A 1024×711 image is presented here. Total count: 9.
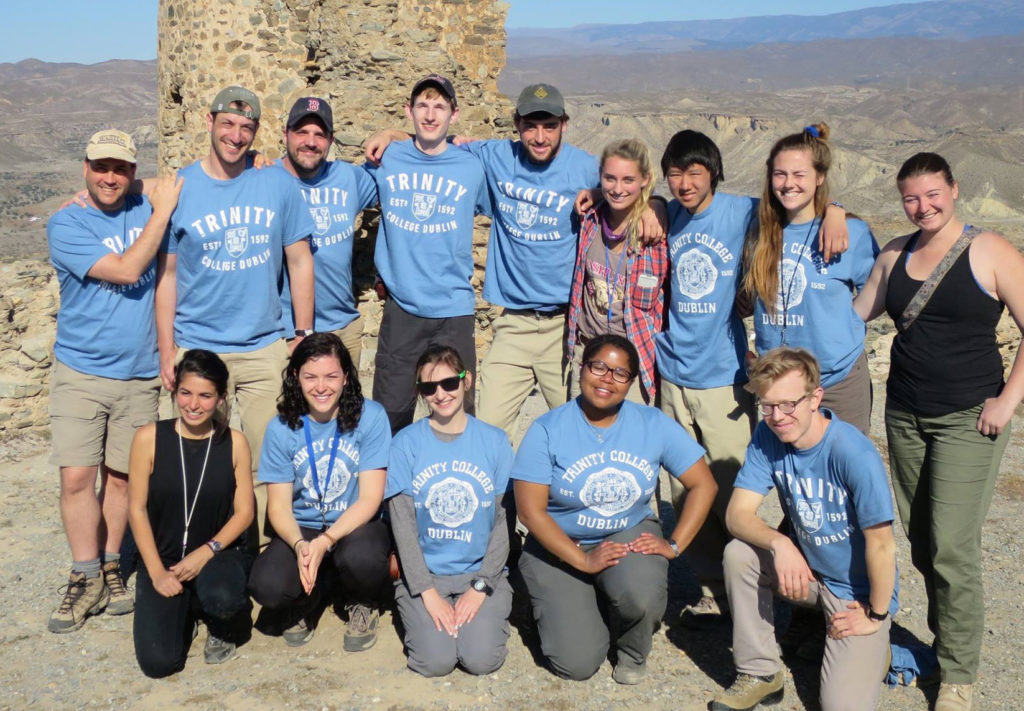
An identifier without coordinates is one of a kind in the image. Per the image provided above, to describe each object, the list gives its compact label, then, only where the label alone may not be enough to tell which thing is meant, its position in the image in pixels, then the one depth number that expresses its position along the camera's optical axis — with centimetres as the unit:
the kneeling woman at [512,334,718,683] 433
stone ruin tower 794
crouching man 389
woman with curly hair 445
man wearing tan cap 457
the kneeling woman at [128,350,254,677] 437
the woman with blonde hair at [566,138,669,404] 466
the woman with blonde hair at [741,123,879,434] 435
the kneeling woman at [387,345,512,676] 439
